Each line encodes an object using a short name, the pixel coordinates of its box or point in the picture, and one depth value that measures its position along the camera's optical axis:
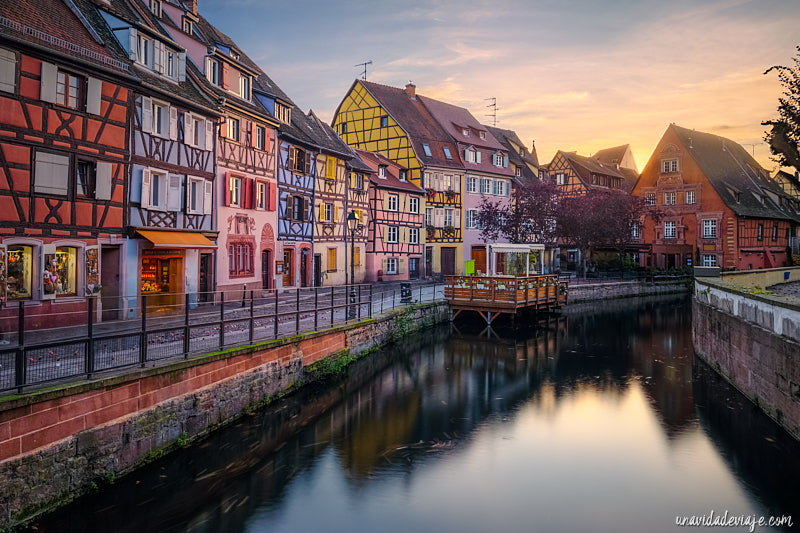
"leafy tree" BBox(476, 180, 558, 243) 43.78
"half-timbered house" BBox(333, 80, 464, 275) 45.31
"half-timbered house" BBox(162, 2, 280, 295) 23.62
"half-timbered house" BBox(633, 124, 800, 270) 51.28
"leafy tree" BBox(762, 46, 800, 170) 16.75
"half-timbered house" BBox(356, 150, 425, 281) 39.56
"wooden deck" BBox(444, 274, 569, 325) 28.62
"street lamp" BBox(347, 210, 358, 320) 20.06
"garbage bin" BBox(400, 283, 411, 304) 26.99
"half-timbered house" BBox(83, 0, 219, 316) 18.66
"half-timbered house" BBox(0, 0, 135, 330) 14.71
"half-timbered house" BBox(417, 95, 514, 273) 47.88
